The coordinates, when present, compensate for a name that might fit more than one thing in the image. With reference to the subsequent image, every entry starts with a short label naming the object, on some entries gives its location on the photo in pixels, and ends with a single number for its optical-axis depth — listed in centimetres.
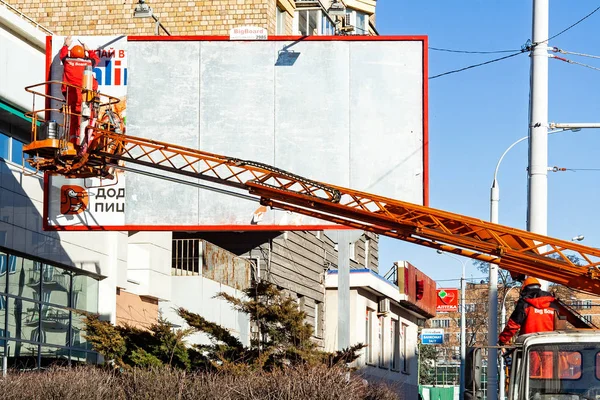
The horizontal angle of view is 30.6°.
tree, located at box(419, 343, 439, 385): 9000
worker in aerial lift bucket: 1970
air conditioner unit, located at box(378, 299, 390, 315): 4812
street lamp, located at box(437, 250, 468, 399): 5246
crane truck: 1216
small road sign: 5359
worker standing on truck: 1344
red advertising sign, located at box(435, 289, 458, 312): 5956
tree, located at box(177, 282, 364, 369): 1980
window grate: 3231
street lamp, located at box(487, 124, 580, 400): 1995
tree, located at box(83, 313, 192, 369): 2052
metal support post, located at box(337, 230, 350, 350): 2756
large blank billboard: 2367
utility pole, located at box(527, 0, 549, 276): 1700
